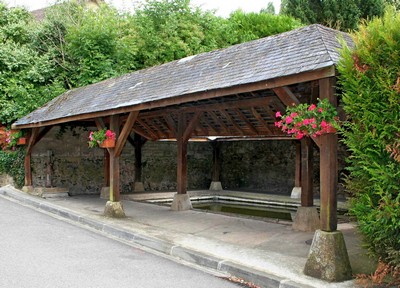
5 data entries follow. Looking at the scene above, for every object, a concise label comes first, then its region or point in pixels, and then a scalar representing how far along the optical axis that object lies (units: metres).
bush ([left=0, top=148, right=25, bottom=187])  14.42
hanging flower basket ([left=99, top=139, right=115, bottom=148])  8.73
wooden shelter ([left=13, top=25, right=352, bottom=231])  4.67
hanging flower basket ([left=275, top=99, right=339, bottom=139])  4.48
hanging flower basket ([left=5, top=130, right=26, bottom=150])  13.67
